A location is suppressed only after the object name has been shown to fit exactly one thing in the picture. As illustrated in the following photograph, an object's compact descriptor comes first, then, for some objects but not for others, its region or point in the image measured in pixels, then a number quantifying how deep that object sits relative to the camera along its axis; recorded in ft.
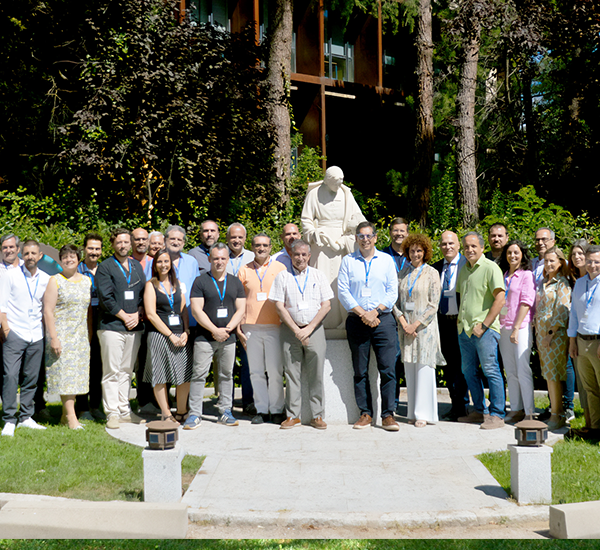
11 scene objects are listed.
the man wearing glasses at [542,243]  25.79
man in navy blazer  25.73
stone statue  26.81
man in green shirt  24.18
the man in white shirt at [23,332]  23.53
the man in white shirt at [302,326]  24.27
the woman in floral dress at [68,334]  24.03
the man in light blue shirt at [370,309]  24.25
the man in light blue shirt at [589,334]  21.58
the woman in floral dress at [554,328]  23.67
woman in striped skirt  24.29
